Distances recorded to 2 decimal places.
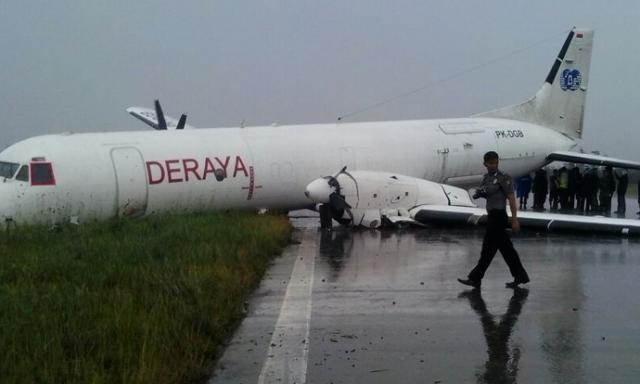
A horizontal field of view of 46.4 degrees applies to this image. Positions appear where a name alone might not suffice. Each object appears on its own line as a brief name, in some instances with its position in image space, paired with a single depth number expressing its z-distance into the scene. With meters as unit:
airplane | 15.02
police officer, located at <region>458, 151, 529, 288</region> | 9.07
